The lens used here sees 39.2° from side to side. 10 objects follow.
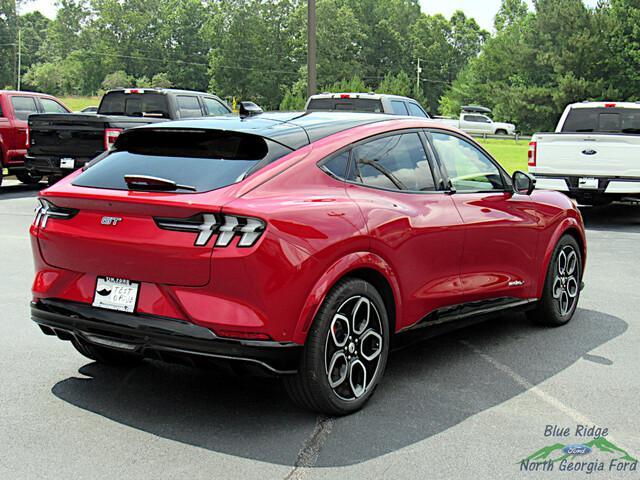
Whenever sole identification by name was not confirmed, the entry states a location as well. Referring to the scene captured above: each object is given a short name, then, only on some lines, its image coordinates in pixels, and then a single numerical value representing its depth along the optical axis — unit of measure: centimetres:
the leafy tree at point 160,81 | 12262
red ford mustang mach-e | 438
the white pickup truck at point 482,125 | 7350
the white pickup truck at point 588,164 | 1359
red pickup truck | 1780
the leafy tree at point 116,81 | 12428
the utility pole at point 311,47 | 2236
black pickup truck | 1603
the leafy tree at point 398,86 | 9631
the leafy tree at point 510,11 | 13688
